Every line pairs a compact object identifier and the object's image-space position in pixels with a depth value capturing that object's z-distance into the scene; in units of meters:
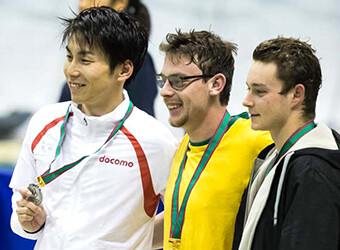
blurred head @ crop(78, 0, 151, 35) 8.74
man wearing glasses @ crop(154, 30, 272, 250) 5.40
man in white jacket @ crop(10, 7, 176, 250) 5.82
